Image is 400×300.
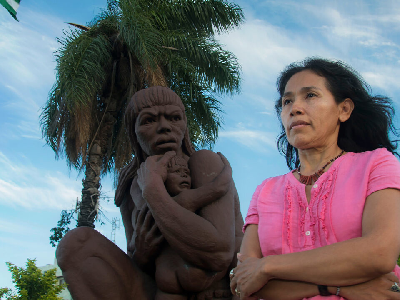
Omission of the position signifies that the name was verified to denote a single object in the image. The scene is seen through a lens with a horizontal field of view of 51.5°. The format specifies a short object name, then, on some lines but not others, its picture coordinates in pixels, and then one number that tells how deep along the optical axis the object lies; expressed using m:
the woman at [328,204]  1.47
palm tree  8.41
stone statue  2.81
